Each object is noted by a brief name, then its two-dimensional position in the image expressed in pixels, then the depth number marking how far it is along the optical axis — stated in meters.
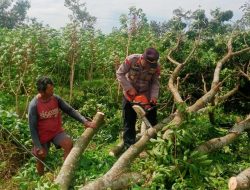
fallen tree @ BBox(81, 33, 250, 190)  5.01
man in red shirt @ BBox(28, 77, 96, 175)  5.57
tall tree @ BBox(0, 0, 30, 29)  47.91
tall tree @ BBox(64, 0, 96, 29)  10.03
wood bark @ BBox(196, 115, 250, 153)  5.80
